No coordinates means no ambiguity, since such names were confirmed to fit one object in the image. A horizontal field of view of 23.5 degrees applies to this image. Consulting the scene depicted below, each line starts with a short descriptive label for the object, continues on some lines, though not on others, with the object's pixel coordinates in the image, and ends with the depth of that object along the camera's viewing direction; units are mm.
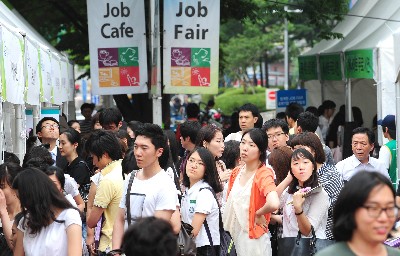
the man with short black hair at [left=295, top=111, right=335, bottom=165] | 11336
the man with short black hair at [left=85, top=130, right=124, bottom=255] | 7703
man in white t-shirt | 6707
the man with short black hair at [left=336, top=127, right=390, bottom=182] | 10219
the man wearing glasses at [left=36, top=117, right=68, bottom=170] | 10750
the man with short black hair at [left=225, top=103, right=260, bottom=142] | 11555
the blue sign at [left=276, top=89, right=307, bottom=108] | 22391
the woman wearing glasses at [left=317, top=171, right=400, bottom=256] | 4246
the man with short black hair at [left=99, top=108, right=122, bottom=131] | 11840
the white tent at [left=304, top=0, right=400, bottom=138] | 14648
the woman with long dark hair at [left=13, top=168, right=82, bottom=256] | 5820
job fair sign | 15797
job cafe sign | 16422
